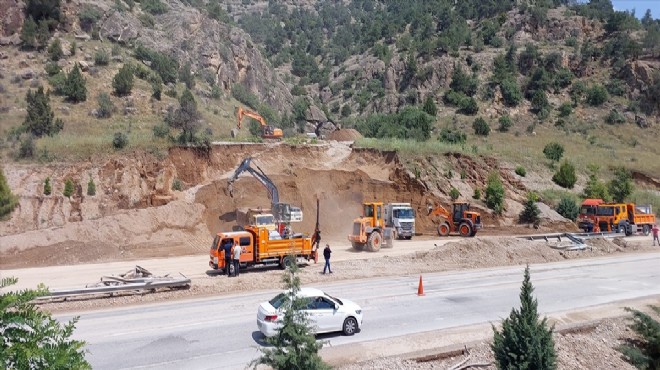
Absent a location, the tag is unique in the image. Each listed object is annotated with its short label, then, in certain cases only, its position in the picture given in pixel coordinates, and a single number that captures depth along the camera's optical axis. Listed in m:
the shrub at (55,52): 54.22
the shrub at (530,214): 45.12
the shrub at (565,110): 78.81
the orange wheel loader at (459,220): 40.66
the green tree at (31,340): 5.87
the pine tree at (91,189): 35.75
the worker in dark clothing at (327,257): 25.22
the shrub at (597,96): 81.62
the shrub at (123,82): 52.41
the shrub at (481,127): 71.00
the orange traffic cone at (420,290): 21.92
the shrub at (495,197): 45.78
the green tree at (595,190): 50.34
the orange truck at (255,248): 25.19
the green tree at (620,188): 50.66
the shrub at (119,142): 39.53
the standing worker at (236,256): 24.61
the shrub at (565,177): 53.12
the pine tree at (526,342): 11.27
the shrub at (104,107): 49.22
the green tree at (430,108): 77.69
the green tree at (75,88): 49.75
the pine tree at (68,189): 34.78
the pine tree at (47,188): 34.47
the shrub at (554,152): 57.78
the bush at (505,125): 74.12
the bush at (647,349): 10.59
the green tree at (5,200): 29.00
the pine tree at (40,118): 42.75
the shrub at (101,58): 55.88
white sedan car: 14.83
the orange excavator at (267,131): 46.00
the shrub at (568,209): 46.38
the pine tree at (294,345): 8.58
